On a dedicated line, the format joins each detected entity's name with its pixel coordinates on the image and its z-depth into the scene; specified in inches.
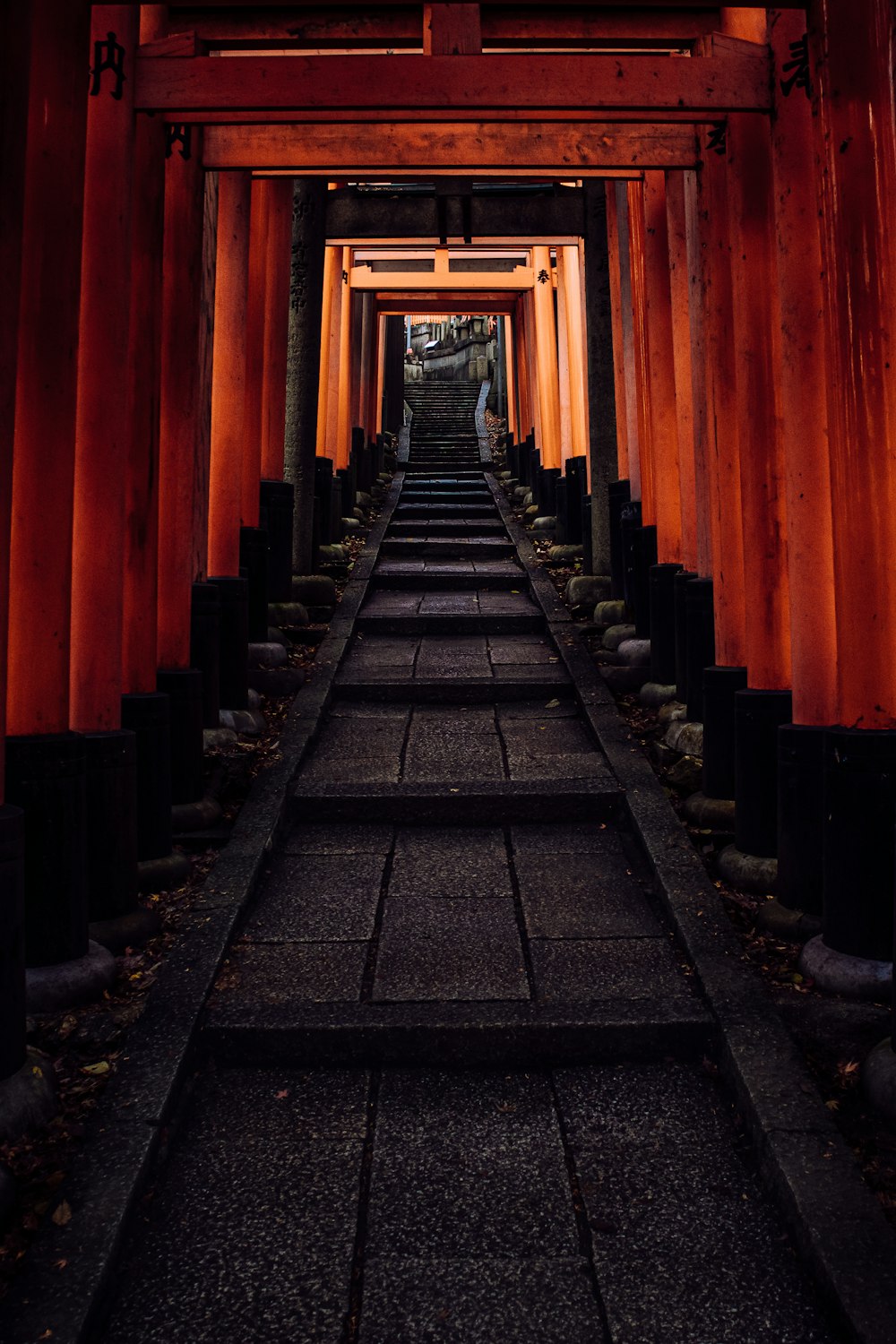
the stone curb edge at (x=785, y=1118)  77.0
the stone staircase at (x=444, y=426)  721.6
